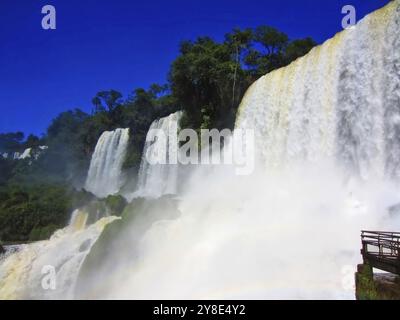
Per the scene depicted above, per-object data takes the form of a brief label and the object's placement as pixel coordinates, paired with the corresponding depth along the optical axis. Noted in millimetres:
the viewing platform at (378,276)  7796
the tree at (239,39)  31206
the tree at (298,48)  33188
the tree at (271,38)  33500
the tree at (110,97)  48688
